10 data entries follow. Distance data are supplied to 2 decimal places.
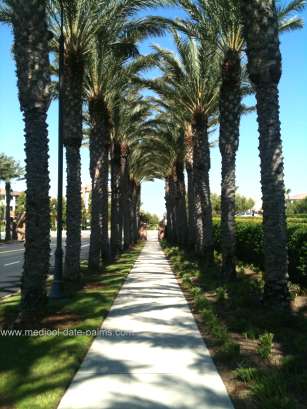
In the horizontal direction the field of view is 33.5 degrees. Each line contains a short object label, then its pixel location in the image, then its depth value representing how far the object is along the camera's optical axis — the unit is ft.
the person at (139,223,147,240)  199.80
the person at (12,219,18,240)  196.39
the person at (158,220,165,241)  181.18
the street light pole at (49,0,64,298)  41.68
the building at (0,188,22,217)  530.88
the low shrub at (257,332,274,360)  22.96
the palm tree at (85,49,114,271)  61.57
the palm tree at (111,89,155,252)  82.89
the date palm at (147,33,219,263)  67.46
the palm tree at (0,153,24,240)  172.65
